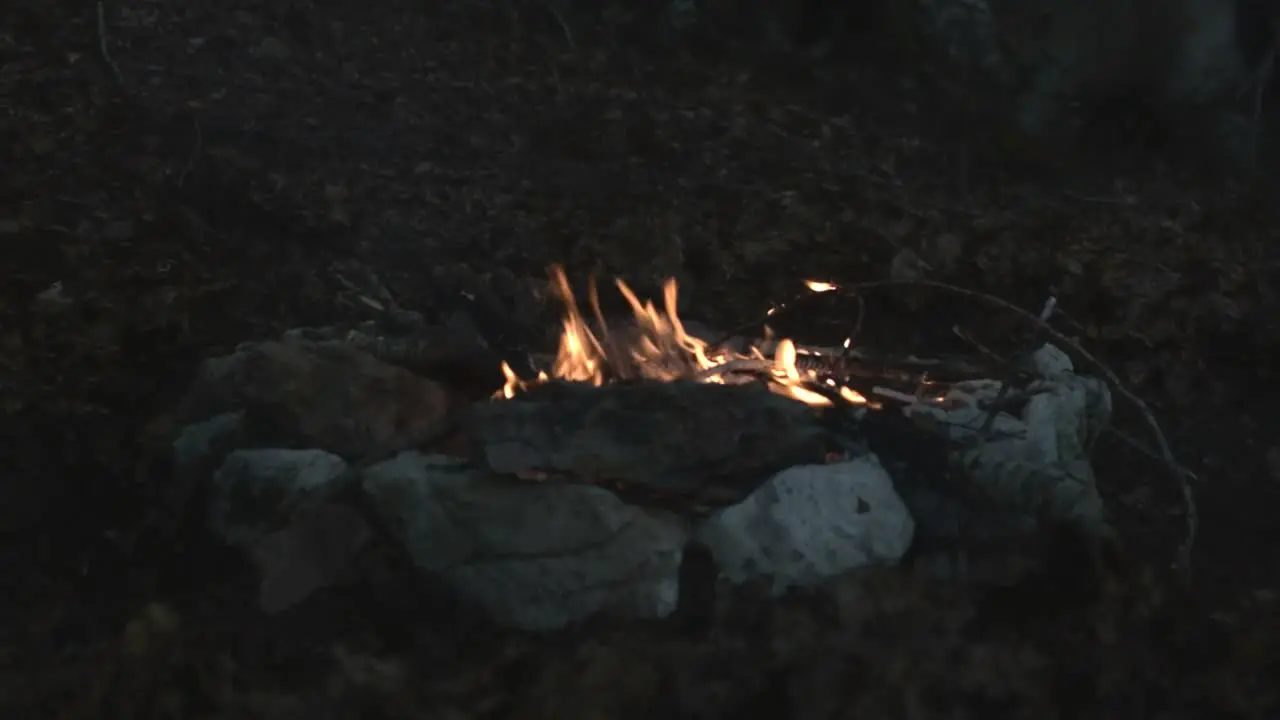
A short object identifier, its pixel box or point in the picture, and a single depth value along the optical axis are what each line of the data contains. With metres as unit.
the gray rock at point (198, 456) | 4.00
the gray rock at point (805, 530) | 3.56
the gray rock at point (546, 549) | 3.53
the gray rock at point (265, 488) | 3.74
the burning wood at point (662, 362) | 4.04
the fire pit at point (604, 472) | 3.54
